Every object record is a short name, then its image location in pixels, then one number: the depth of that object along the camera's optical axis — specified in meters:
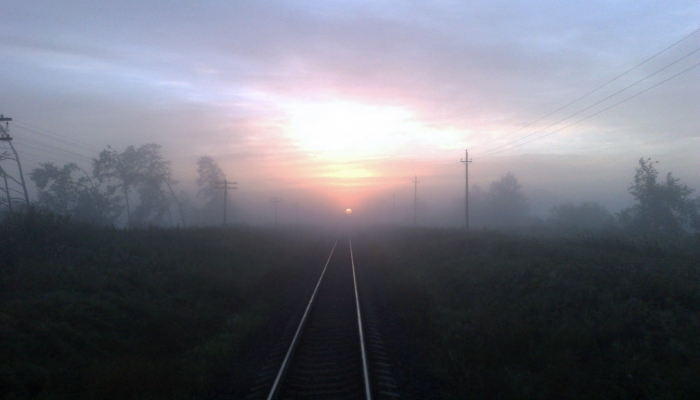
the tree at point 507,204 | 95.00
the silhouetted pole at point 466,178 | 42.91
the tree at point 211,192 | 71.19
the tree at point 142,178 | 55.38
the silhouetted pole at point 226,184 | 54.80
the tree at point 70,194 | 47.38
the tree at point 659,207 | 45.16
